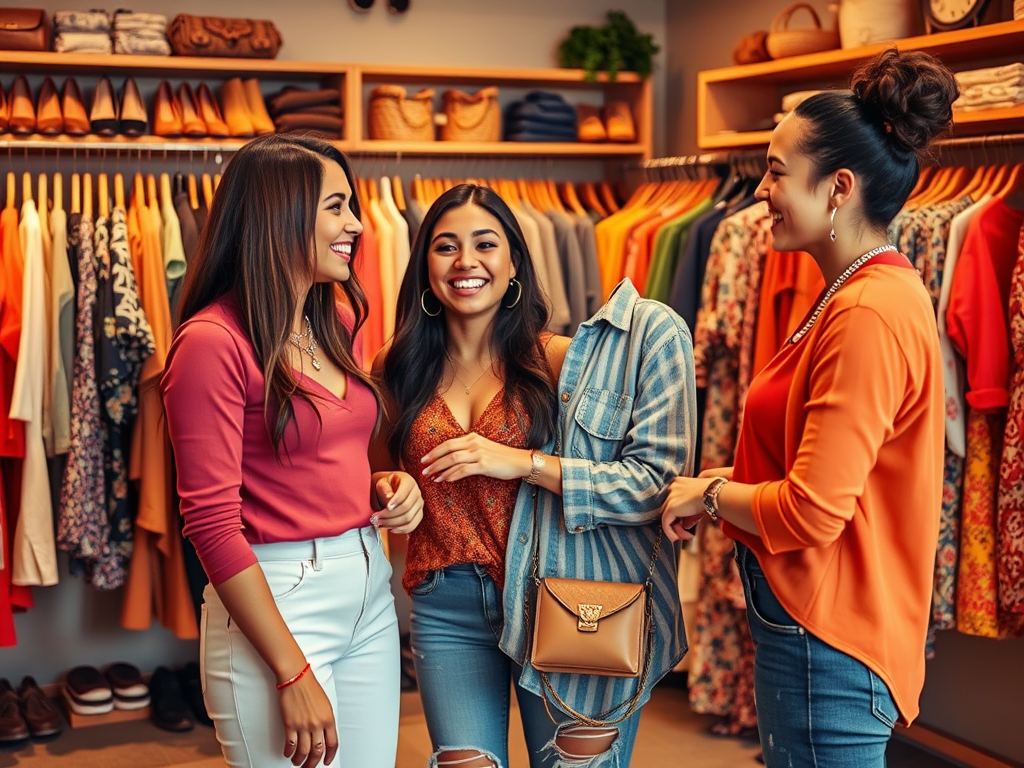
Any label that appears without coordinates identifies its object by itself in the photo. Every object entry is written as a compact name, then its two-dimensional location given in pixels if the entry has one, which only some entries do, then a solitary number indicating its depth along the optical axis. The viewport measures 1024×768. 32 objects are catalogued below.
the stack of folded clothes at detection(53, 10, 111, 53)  3.96
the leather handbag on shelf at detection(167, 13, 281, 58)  4.08
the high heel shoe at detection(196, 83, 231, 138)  4.11
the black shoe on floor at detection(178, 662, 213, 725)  4.09
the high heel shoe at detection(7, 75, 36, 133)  3.91
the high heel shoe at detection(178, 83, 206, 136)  4.08
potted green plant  4.65
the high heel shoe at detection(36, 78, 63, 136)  3.93
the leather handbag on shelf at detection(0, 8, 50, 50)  3.89
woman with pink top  1.72
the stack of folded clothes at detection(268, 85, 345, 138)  4.25
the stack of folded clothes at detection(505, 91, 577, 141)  4.62
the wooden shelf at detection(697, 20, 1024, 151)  3.23
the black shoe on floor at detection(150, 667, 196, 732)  4.01
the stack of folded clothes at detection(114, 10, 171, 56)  4.03
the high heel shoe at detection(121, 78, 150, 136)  4.03
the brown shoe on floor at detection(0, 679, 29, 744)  3.85
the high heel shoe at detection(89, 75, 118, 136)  4.00
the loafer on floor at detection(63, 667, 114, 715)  4.09
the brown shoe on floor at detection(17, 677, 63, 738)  3.92
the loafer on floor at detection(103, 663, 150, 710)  4.15
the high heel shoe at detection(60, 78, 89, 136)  3.97
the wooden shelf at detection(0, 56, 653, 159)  3.98
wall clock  3.29
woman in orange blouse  1.65
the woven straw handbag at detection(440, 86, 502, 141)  4.51
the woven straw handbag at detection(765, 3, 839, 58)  3.81
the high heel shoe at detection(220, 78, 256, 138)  4.17
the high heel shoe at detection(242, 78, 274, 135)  4.19
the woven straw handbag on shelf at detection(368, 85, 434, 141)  4.39
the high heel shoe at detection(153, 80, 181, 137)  4.08
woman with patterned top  2.09
